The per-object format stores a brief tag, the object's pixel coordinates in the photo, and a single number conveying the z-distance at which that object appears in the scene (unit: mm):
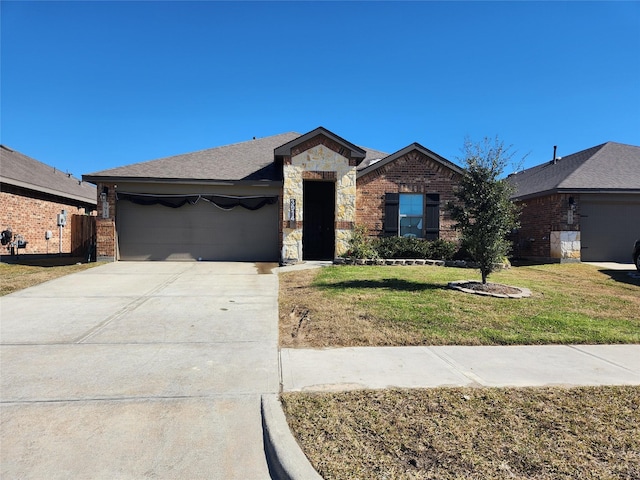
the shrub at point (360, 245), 13984
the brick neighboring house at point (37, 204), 16250
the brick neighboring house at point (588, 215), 15070
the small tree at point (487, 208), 8867
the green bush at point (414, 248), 14289
